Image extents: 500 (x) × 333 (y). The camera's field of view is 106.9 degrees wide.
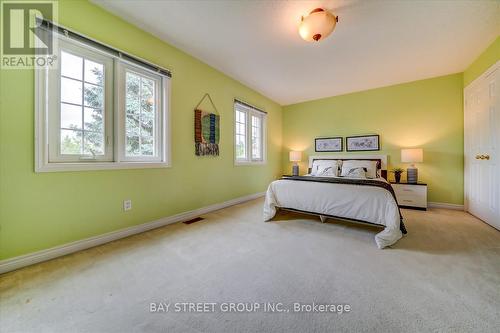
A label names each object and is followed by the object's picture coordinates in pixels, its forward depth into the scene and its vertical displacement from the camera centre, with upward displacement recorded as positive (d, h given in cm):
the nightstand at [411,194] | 336 -54
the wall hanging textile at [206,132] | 301 +58
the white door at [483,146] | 244 +28
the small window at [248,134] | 402 +76
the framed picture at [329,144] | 456 +54
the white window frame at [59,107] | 172 +60
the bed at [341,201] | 206 -47
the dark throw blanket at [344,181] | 224 -23
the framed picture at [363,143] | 414 +53
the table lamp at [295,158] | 493 +21
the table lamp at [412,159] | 344 +12
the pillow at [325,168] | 388 -5
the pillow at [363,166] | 371 -1
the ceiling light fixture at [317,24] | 187 +146
